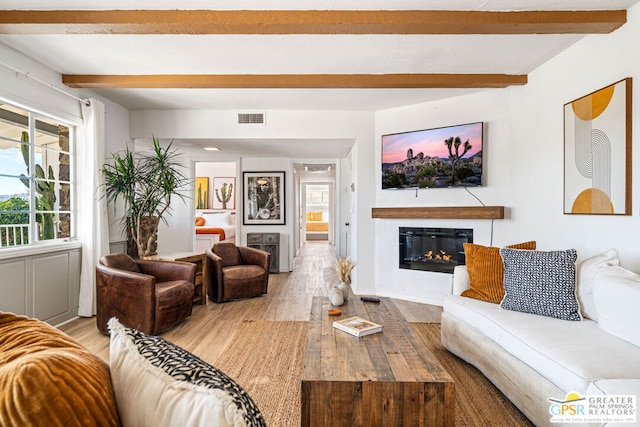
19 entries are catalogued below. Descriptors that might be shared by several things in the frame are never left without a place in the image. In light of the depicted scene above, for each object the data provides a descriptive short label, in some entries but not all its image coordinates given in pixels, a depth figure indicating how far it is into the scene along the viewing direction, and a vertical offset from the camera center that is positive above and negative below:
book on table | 2.08 -0.72
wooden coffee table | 1.54 -0.82
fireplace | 4.25 -0.49
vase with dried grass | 2.77 -0.50
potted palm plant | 3.88 +0.19
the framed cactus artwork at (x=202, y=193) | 9.53 +0.42
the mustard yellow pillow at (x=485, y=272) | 2.66 -0.50
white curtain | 3.72 +0.04
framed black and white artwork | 6.69 +0.20
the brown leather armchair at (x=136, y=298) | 3.11 -0.82
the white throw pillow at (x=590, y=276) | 2.22 -0.44
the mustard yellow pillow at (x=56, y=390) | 0.59 -0.33
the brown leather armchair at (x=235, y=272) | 4.43 -0.82
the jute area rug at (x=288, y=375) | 2.00 -1.18
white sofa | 1.60 -0.72
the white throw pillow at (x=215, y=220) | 8.63 -0.28
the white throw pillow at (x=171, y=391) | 0.64 -0.36
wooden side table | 4.23 -0.78
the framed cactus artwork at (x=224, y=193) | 9.55 +0.42
